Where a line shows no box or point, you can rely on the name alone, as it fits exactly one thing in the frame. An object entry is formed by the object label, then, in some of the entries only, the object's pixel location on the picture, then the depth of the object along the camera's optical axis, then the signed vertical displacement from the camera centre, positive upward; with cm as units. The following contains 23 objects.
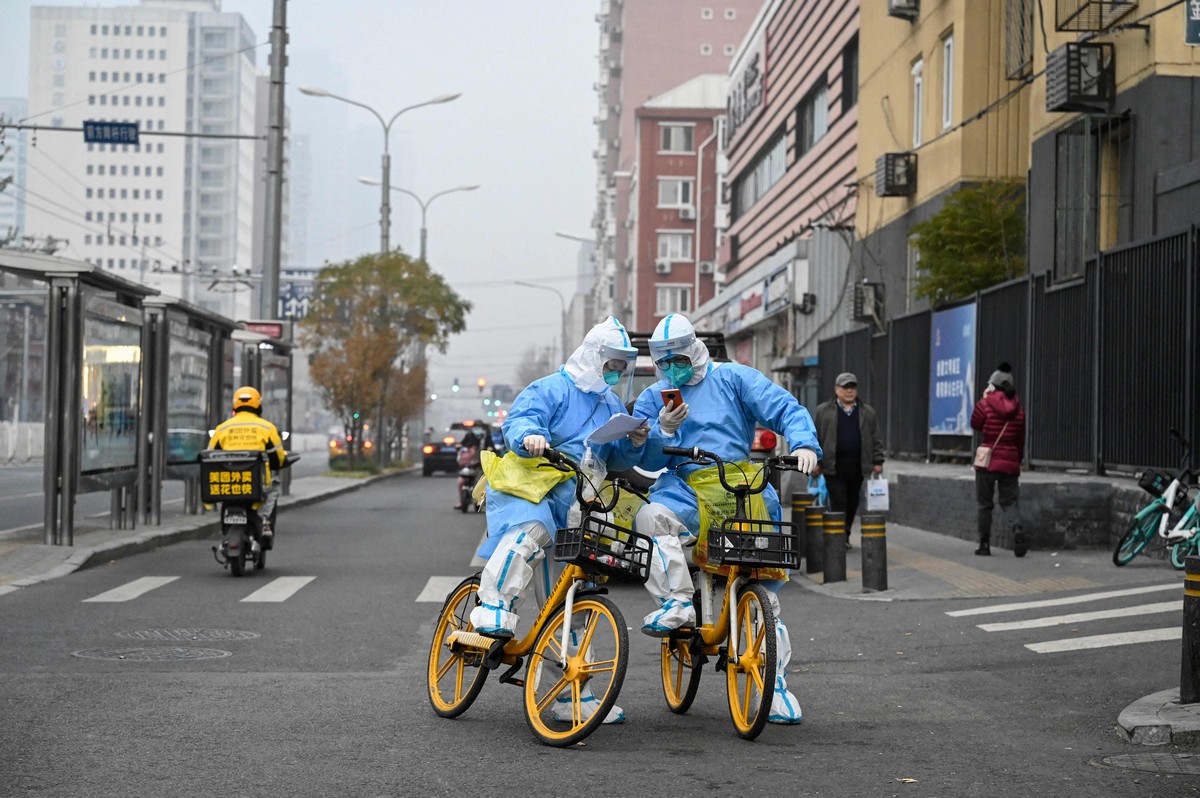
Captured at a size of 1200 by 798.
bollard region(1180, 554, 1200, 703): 726 -92
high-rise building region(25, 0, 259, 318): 19162 +2817
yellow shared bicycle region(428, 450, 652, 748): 657 -91
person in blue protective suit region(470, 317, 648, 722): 698 -13
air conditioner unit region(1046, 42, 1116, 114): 1853 +392
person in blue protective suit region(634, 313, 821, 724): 701 -7
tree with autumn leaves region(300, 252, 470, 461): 4459 +237
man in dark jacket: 1595 -22
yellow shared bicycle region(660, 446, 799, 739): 671 -79
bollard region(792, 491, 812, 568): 1520 -82
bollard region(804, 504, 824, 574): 1516 -105
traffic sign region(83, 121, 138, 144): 2782 +467
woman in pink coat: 1532 -23
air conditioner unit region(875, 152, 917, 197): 2769 +413
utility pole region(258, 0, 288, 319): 2736 +392
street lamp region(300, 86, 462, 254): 4798 +601
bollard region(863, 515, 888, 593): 1317 -108
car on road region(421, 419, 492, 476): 4734 -111
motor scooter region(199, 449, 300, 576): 1416 -71
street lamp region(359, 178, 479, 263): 6181 +837
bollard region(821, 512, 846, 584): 1394 -106
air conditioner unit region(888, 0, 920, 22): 2772 +692
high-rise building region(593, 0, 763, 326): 10300 +2303
